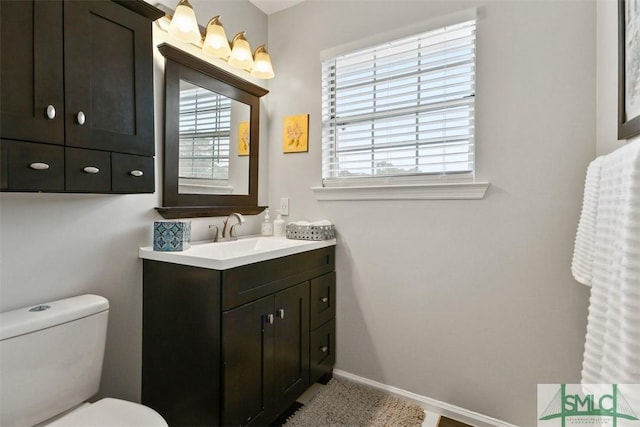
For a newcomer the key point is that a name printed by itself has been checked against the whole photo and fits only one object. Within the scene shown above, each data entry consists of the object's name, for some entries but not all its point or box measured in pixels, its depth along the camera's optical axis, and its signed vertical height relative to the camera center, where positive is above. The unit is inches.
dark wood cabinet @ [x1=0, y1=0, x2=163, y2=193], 39.1 +15.9
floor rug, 66.4 -44.2
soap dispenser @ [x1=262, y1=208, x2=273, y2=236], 89.2 -5.3
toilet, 40.6 -22.2
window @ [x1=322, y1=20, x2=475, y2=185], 67.9 +24.0
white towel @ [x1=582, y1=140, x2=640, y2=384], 22.9 -5.8
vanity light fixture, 63.7 +37.6
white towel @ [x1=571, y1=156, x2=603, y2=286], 42.4 -2.8
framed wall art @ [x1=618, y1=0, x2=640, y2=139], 38.0 +18.1
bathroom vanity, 52.1 -22.7
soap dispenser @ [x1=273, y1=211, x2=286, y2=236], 88.6 -5.0
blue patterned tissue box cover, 60.1 -5.1
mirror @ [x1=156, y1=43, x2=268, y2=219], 67.6 +16.9
